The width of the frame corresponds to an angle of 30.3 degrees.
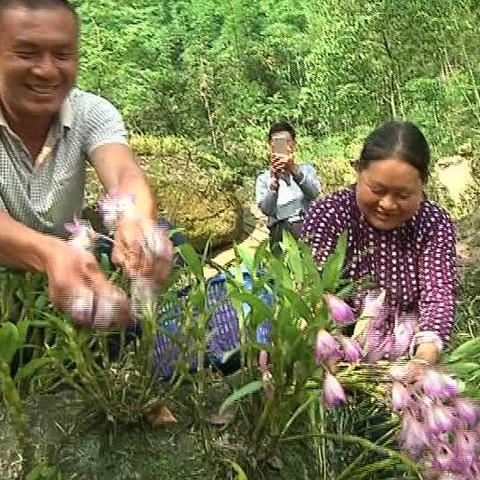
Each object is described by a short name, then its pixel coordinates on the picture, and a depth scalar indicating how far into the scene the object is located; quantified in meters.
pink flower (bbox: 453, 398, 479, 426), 1.11
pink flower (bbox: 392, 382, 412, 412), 1.10
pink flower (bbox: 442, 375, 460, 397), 1.09
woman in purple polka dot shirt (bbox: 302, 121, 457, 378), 1.70
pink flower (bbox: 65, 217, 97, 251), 1.10
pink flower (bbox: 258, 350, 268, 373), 1.24
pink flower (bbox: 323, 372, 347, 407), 1.12
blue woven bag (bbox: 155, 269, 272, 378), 1.31
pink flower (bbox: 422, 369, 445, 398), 1.08
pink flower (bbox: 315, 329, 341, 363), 1.14
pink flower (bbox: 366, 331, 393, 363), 1.24
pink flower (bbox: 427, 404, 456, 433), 1.08
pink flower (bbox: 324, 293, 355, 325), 1.17
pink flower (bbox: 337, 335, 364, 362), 1.17
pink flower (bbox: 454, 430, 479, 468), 1.10
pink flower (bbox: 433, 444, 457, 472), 1.11
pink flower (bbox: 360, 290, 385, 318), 1.28
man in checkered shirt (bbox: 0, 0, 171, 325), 1.06
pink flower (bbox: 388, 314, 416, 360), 1.22
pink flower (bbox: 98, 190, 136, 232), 1.15
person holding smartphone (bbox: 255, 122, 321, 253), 3.86
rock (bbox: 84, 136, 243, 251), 5.68
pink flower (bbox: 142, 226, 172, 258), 1.04
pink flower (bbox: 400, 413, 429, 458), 1.08
